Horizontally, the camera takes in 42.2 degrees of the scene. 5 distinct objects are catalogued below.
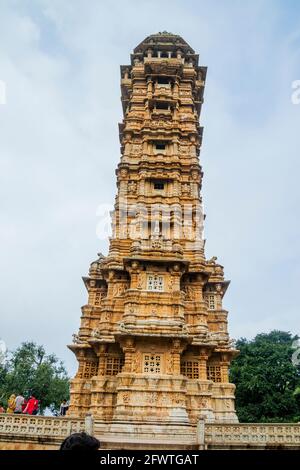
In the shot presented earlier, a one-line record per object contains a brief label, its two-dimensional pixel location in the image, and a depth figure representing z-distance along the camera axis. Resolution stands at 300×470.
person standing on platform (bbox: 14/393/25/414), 16.80
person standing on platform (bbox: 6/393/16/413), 17.14
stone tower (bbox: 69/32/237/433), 18.30
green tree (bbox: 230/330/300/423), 31.61
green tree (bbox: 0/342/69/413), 39.31
